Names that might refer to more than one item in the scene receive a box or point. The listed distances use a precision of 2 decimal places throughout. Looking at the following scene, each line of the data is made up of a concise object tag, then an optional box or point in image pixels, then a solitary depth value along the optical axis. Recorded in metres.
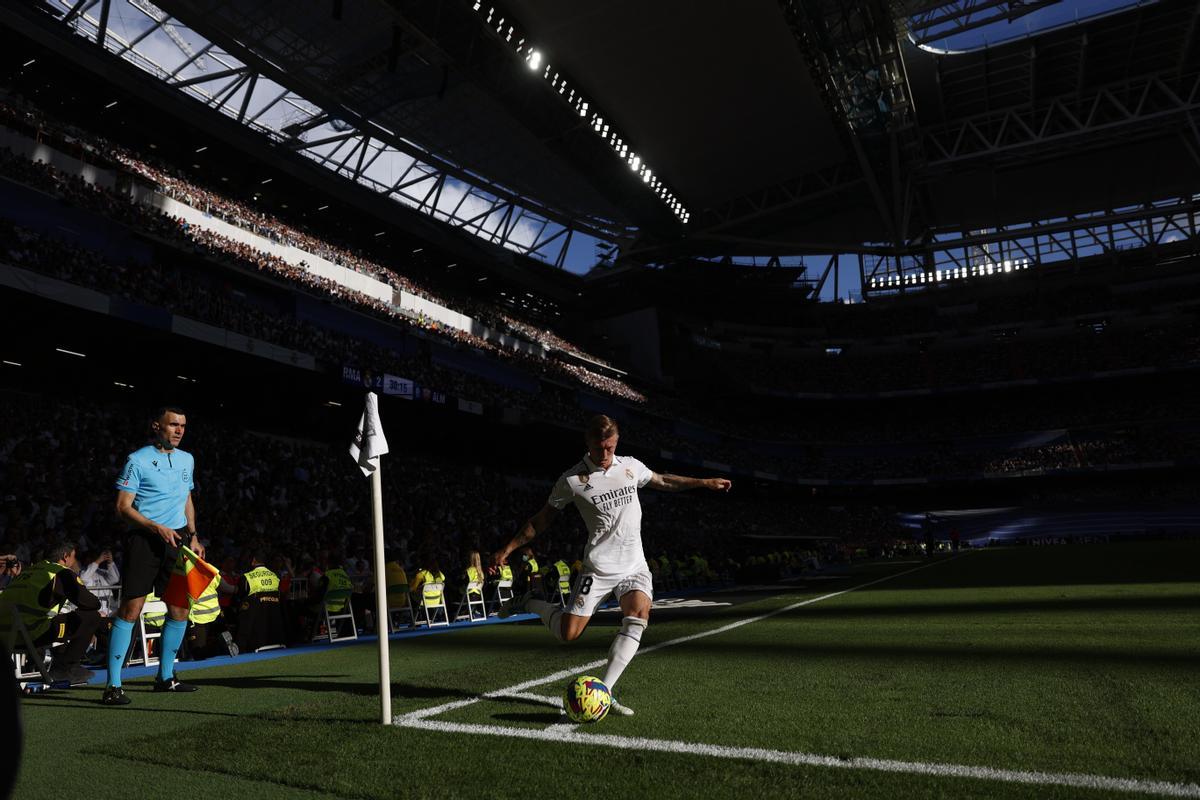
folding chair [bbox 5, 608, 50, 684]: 6.12
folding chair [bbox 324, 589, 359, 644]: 11.18
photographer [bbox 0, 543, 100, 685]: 6.26
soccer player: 4.89
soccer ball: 4.38
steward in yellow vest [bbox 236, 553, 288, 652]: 9.95
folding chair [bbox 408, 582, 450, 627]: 13.41
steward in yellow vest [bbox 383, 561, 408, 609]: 12.94
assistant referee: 5.59
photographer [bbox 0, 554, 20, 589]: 8.87
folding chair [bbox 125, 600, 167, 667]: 8.39
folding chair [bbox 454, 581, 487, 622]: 14.80
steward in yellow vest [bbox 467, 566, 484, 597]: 14.80
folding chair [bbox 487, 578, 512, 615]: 16.75
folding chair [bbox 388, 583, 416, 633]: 12.94
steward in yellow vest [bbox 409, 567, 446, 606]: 13.46
